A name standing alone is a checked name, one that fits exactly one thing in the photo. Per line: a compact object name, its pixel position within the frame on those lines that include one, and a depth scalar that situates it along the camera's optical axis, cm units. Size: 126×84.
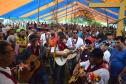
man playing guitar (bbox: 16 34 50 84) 239
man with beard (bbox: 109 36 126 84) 229
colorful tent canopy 773
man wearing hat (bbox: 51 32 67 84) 306
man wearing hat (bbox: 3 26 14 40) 386
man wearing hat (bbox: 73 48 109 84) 158
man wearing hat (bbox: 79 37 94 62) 280
